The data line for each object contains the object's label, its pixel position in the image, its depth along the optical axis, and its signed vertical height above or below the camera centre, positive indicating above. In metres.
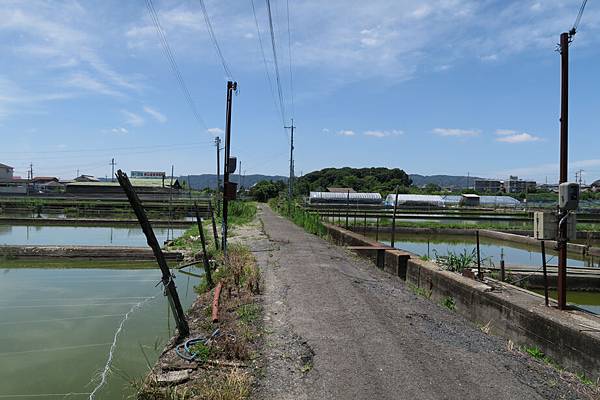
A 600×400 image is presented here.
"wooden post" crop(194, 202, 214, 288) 9.16 -1.63
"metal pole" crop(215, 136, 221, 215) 31.46 +1.04
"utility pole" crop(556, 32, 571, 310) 7.04 +0.75
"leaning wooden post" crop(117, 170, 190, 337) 4.86 -0.73
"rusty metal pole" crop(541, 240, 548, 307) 7.09 -1.27
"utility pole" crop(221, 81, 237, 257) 12.43 +0.73
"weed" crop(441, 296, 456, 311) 9.47 -2.25
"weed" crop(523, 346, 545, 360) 6.42 -2.22
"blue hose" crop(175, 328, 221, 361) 4.97 -1.74
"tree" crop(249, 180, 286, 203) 79.19 +0.12
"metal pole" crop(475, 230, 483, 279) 10.19 -1.79
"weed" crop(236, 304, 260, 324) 6.29 -1.70
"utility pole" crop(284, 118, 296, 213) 37.53 +2.21
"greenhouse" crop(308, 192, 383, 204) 66.19 -0.84
